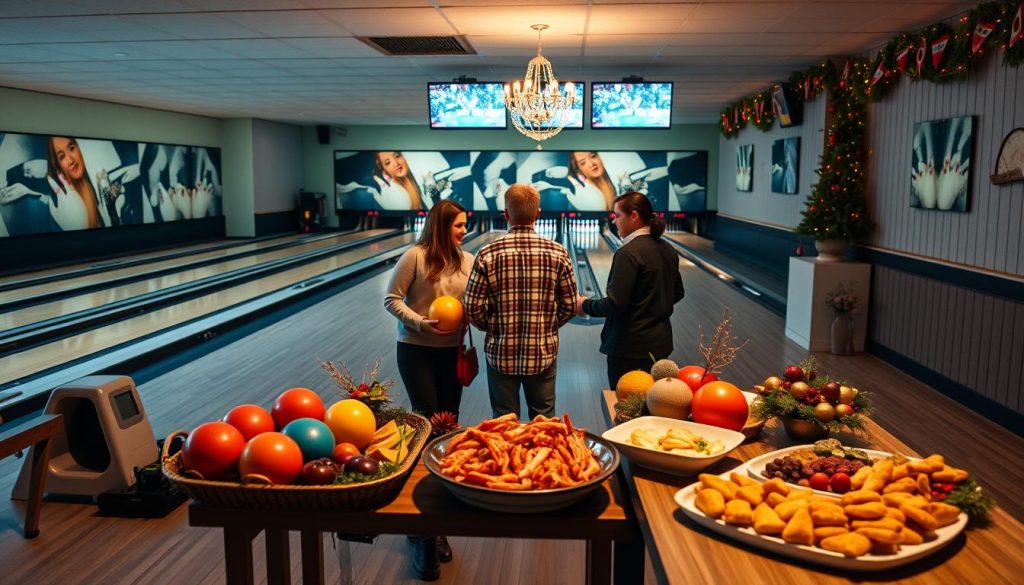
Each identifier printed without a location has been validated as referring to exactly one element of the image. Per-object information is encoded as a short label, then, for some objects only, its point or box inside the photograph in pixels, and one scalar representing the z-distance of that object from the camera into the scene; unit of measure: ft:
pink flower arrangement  21.18
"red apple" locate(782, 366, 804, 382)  6.86
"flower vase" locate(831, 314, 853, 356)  21.27
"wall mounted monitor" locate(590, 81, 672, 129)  26.20
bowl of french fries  5.05
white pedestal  21.62
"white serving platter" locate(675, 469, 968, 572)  4.30
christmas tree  22.24
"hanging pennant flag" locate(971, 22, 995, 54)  15.74
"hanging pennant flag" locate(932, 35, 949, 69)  17.72
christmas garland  14.99
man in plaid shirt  9.34
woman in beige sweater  10.17
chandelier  22.16
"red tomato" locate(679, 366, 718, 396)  6.94
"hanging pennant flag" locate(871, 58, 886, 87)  21.16
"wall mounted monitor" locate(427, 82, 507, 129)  27.04
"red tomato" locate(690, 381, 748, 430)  6.29
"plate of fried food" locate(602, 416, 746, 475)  5.57
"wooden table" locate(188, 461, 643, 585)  5.15
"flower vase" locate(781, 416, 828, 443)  6.38
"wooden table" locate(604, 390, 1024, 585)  4.32
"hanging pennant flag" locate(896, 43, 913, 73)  19.54
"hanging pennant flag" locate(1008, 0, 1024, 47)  14.38
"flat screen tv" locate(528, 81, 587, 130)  26.53
